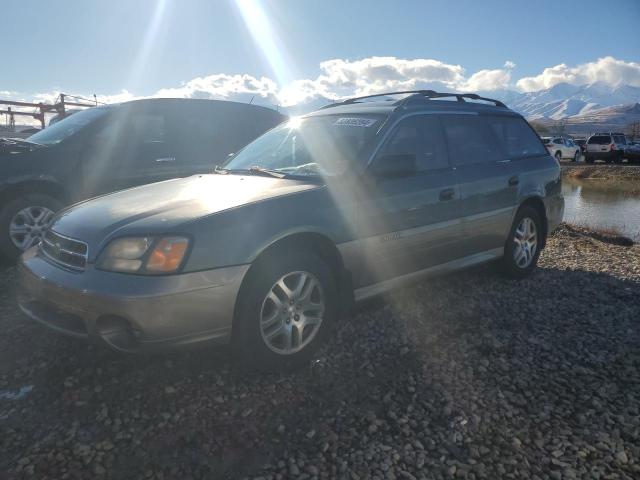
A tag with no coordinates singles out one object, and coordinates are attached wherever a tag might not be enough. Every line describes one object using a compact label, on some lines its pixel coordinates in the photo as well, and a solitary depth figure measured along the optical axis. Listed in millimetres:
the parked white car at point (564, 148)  34031
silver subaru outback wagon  2676
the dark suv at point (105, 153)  5204
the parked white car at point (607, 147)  31703
